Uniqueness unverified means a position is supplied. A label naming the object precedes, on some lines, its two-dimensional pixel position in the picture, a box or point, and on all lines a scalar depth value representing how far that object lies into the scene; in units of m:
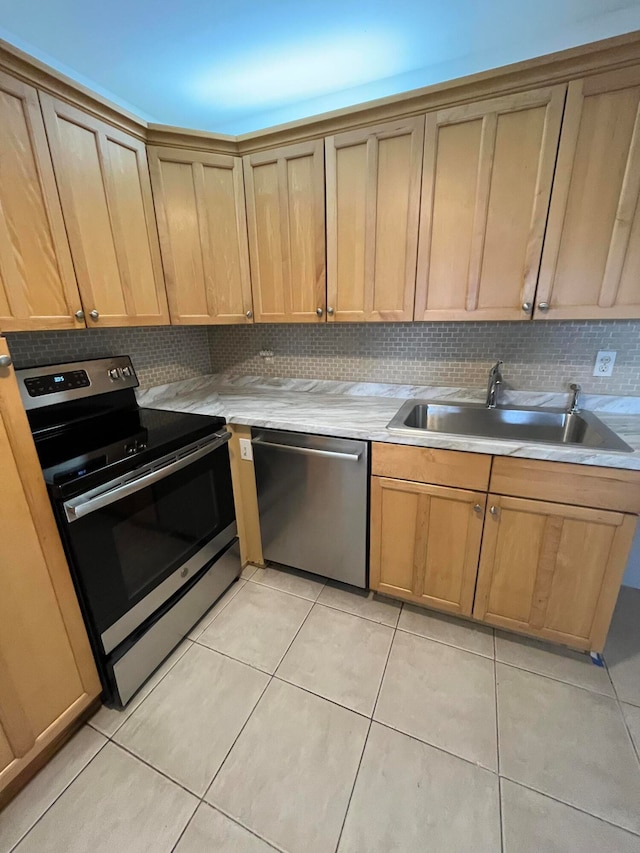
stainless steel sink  1.54
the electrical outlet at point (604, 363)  1.60
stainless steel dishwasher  1.57
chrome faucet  1.68
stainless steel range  1.13
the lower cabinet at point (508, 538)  1.25
